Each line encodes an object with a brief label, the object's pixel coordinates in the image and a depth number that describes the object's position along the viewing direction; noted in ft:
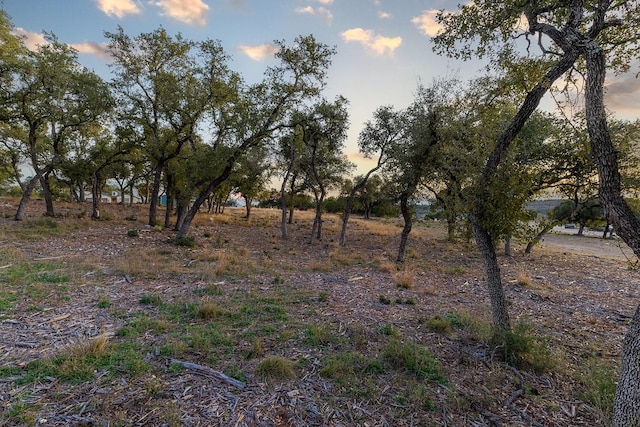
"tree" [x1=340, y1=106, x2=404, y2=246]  51.78
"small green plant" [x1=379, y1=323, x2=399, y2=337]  18.65
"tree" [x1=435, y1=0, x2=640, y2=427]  10.76
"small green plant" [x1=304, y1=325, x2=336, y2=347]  17.01
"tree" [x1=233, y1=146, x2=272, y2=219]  55.83
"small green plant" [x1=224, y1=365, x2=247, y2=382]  13.31
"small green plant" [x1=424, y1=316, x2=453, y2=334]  19.76
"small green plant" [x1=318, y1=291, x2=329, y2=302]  25.04
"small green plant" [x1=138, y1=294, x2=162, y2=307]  21.83
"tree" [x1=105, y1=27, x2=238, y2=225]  50.78
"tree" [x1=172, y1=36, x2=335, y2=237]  47.52
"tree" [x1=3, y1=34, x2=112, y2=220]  49.19
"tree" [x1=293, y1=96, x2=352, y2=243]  54.49
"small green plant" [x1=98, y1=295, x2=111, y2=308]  20.62
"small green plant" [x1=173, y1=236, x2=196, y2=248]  47.75
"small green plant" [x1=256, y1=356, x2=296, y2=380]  13.57
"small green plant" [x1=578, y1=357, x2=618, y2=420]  12.47
